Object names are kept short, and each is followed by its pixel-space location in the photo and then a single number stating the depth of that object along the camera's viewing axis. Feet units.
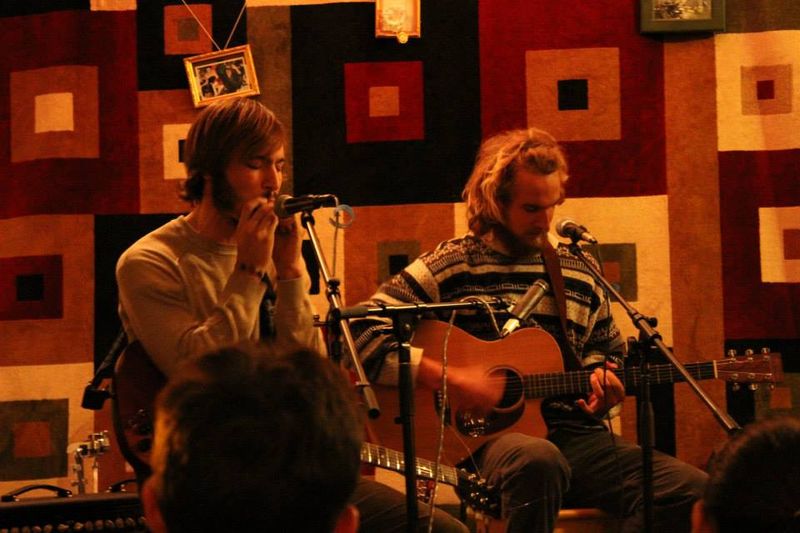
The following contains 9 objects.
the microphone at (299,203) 15.25
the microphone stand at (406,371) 14.79
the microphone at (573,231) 19.27
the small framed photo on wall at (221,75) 24.64
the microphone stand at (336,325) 14.65
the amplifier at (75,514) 14.11
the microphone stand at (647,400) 16.69
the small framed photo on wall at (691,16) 24.30
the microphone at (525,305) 17.33
